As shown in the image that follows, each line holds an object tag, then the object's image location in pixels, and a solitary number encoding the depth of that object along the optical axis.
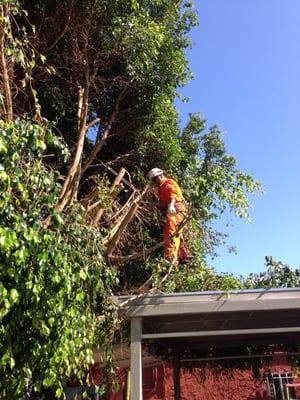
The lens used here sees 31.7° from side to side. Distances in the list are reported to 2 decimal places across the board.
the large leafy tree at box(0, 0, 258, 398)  4.47
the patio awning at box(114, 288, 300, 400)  5.25
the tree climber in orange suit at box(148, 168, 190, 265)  7.12
